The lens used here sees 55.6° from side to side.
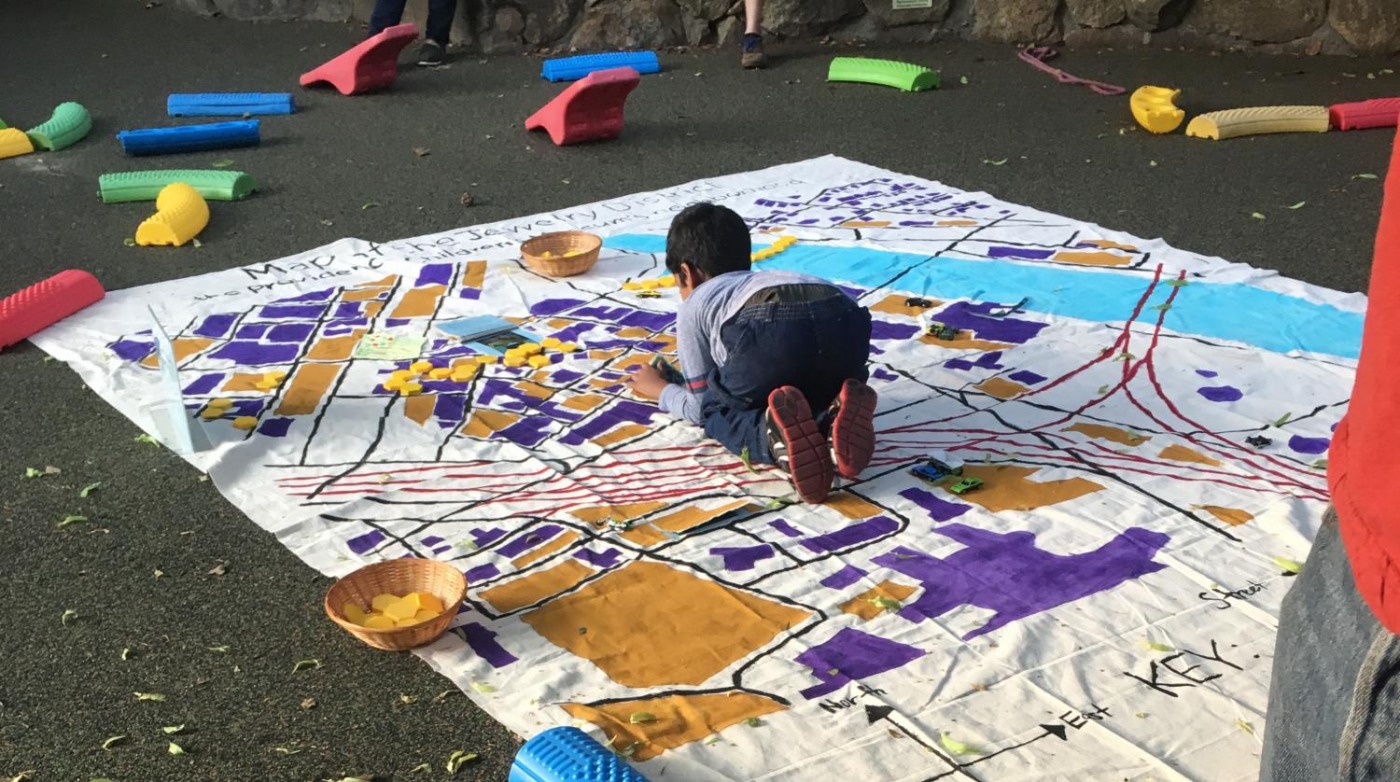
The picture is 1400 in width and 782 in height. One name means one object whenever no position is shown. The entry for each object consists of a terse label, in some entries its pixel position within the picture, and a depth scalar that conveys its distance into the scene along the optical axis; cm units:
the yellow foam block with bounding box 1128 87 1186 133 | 525
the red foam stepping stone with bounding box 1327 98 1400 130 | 514
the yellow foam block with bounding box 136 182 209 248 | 427
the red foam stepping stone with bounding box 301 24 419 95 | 615
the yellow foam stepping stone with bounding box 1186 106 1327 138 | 514
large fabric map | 199
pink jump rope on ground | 594
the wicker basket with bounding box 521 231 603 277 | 385
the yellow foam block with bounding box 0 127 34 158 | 537
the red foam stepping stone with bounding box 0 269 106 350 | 349
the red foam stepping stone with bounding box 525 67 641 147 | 522
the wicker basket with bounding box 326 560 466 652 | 215
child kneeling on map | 257
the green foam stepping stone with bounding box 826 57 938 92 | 612
